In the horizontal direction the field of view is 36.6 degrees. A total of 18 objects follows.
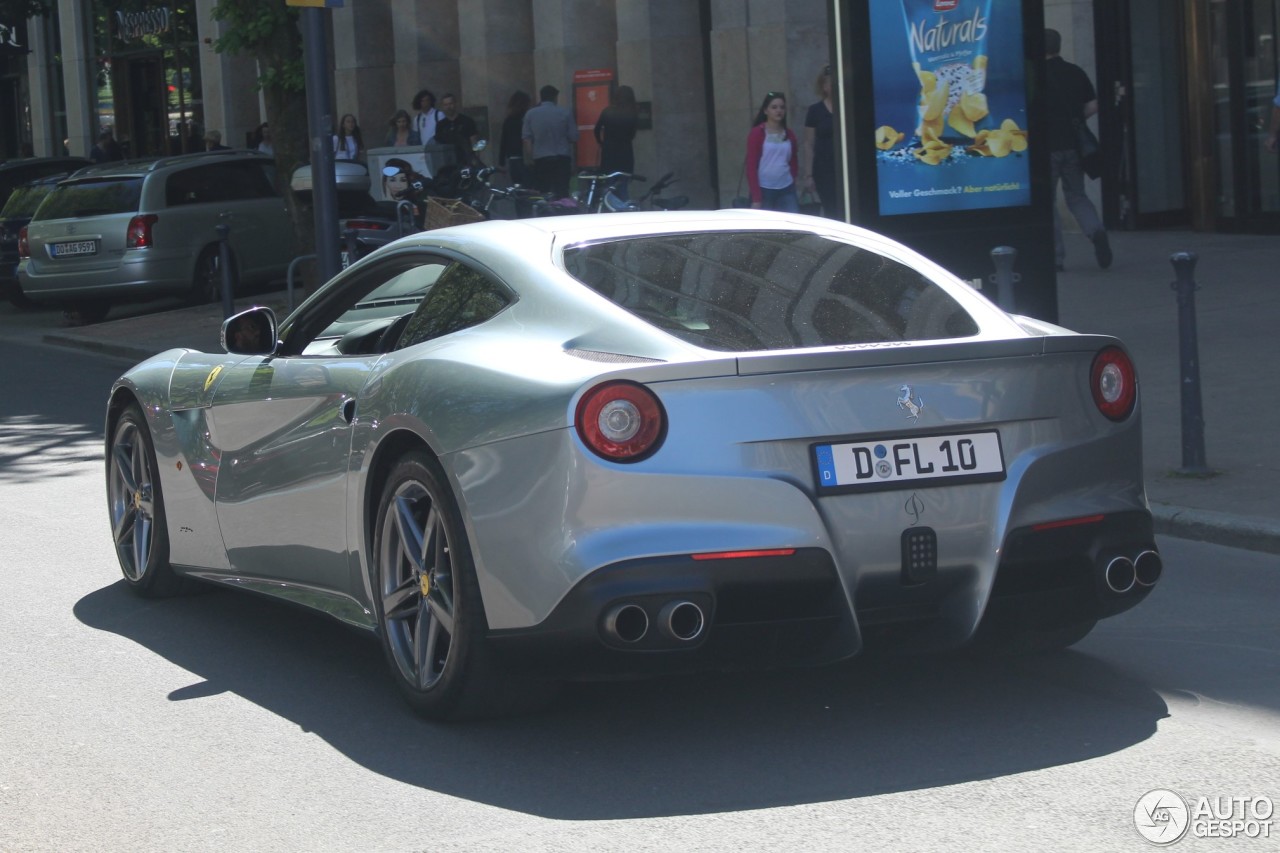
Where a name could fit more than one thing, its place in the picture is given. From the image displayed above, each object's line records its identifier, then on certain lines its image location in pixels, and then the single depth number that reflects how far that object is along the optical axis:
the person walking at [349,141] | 25.03
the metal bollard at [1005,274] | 9.45
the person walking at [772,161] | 17.27
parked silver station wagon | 20.20
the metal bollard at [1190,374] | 8.09
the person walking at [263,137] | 29.72
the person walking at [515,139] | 25.36
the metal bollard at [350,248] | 17.08
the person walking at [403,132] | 25.33
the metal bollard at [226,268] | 16.73
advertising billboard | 10.90
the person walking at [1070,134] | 16.14
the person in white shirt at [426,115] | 25.56
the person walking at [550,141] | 23.06
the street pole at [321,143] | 13.91
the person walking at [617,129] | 22.36
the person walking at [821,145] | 17.45
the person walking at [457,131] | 24.41
